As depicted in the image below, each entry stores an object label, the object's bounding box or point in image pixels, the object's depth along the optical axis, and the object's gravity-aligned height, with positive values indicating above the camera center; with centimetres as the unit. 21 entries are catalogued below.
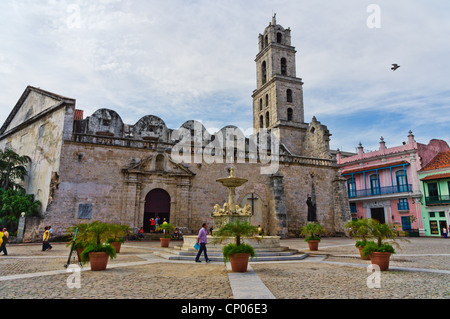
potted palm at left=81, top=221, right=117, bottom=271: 838 -74
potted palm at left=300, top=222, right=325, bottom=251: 1499 -67
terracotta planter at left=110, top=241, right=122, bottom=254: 1323 -97
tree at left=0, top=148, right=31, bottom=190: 2245 +381
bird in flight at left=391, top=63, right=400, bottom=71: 1660 +829
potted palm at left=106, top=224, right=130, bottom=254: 899 -36
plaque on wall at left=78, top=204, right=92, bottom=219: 1964 +66
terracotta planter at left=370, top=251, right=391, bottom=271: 858 -105
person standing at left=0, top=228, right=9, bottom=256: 1217 -102
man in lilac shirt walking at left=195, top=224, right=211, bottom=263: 1020 -63
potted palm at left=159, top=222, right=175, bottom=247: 1545 -77
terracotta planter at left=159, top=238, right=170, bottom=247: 1568 -103
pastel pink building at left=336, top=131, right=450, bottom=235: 3123 +437
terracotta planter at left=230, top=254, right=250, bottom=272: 816 -106
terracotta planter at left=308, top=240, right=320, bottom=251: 1520 -113
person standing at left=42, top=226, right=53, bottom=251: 1411 -84
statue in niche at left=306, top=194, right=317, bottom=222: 2631 +99
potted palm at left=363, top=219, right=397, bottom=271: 859 -69
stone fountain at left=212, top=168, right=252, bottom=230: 1413 +49
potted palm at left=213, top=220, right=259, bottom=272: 817 -67
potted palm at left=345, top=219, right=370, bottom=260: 966 -23
